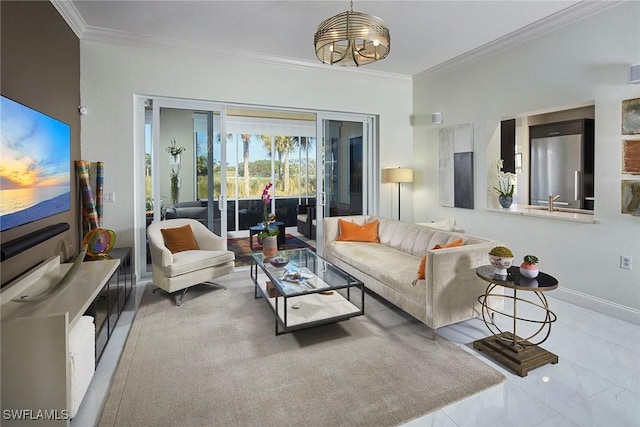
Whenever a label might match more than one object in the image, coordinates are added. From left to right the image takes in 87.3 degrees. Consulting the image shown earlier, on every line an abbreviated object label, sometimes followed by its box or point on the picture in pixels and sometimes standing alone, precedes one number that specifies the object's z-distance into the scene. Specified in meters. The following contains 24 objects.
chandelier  2.50
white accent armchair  3.46
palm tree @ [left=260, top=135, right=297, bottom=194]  7.93
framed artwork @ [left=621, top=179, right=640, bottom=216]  2.97
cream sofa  2.67
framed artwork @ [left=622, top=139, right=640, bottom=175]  2.97
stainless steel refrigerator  4.21
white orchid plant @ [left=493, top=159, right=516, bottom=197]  4.33
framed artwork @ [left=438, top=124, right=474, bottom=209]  4.72
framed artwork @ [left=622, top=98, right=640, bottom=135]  2.95
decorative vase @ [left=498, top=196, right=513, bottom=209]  4.29
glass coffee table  2.76
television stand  1.66
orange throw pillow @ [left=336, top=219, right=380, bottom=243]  4.57
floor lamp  5.30
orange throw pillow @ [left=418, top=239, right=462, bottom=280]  2.86
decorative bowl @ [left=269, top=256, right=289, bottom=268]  3.42
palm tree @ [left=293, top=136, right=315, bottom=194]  8.09
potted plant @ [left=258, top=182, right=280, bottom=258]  3.71
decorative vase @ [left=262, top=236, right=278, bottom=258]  3.71
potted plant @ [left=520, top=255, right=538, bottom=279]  2.38
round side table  2.27
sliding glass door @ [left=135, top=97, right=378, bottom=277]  4.37
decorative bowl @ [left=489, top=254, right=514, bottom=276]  2.42
